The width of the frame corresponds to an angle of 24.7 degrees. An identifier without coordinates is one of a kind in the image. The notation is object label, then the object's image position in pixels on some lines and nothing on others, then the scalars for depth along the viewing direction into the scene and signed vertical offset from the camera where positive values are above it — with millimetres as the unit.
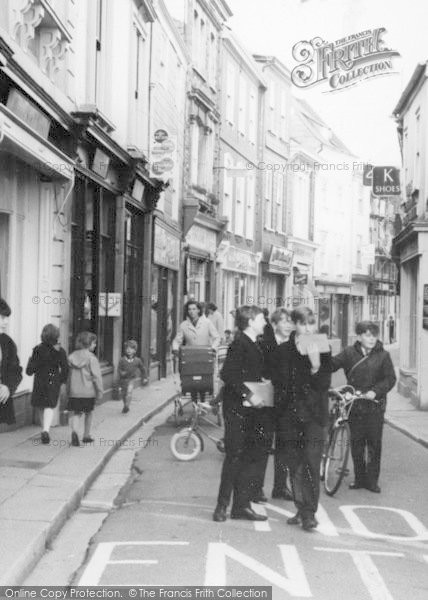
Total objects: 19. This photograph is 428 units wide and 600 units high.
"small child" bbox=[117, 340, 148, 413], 15602 -800
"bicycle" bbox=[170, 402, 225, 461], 11453 -1424
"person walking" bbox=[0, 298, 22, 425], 7617 -409
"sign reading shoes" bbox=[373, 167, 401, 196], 23625 +3509
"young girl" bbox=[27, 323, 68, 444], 11961 -633
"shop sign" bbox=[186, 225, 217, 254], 28758 +2585
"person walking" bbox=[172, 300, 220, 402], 15086 -137
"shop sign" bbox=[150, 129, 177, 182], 21062 +3618
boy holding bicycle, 10102 -754
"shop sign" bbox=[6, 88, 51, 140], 11445 +2572
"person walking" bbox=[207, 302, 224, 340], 18188 +101
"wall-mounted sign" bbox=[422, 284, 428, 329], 18375 +334
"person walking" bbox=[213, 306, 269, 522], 8188 -801
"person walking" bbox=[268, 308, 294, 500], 8445 -984
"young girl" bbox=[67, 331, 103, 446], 11867 -803
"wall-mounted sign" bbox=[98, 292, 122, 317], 17703 +303
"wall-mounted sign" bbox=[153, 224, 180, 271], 23188 +1841
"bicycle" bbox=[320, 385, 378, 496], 9750 -1229
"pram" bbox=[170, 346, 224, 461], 13531 -750
